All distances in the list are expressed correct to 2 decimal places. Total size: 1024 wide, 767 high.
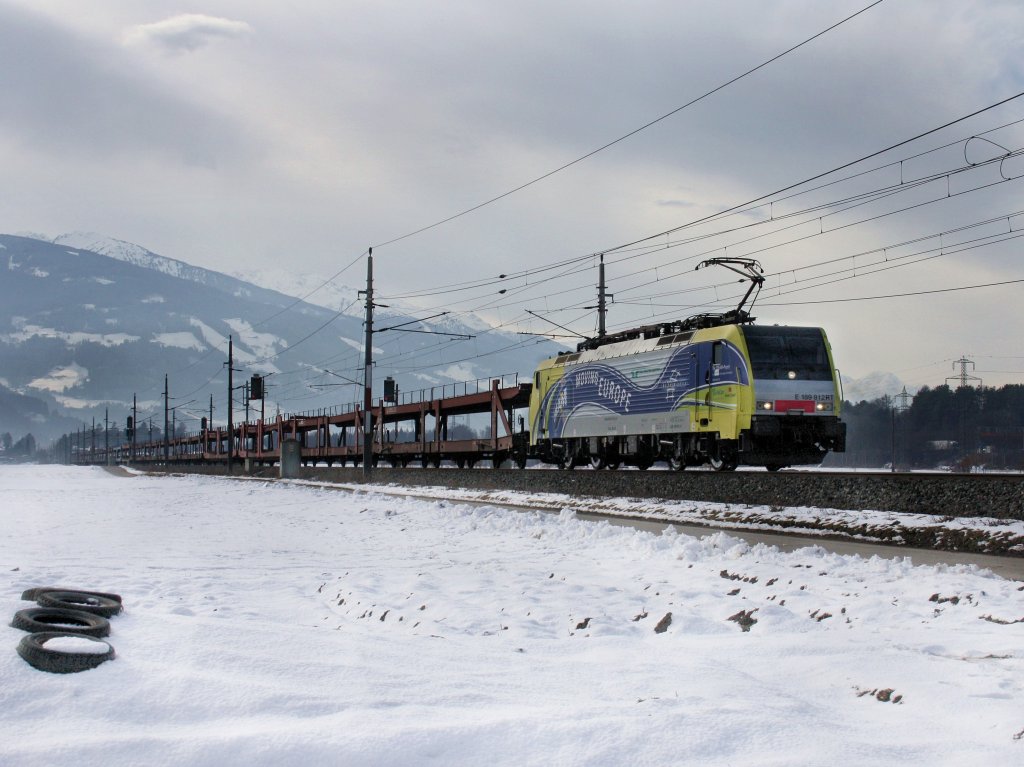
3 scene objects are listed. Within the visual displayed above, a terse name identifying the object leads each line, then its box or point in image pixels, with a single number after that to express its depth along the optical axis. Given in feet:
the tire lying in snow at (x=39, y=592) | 25.32
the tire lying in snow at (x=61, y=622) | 20.56
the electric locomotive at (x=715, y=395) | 74.74
